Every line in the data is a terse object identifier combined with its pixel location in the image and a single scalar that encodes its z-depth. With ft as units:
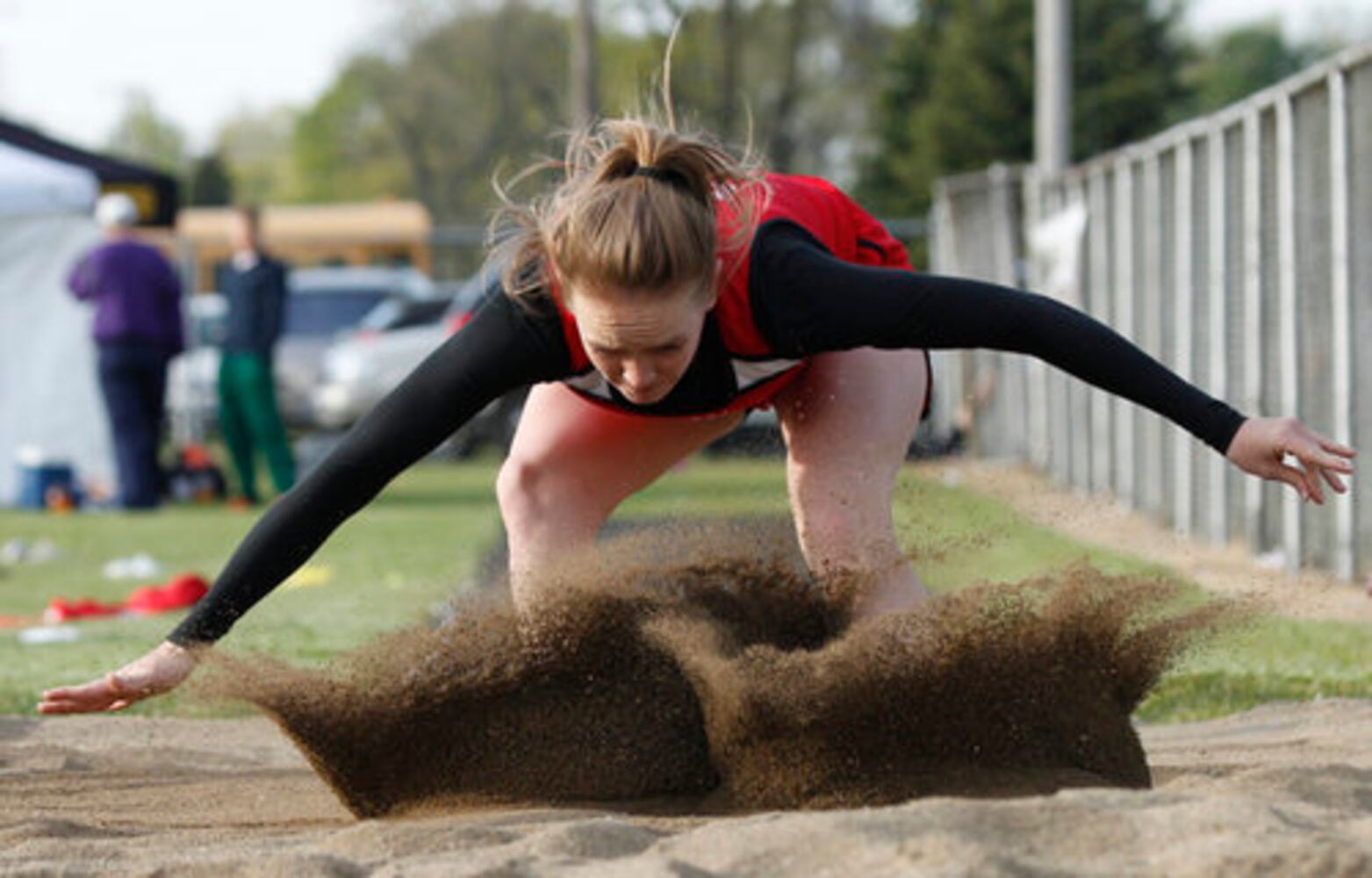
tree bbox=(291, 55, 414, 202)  230.27
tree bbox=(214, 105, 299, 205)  310.86
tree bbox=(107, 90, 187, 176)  296.71
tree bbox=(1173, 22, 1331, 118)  191.11
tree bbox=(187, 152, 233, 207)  244.83
